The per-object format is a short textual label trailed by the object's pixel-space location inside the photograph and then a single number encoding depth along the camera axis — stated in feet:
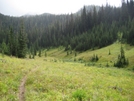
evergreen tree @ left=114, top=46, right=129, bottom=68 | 145.74
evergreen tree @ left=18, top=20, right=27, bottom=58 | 176.86
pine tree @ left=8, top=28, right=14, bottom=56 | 186.03
